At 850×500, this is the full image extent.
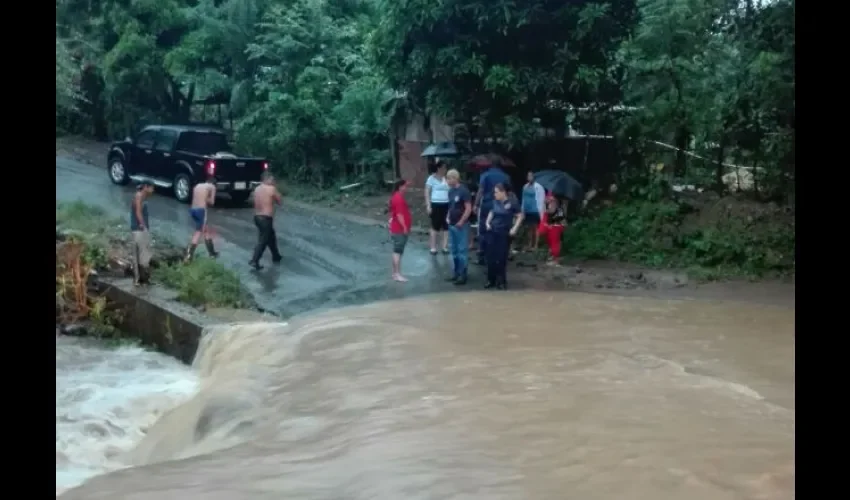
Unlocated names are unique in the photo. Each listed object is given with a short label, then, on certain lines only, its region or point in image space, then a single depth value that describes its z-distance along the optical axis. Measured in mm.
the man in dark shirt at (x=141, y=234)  11992
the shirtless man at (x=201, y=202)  13516
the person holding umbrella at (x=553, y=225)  14328
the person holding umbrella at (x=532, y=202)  14391
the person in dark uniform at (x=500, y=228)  12305
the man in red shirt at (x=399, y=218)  12914
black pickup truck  18734
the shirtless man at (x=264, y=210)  13695
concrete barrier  10922
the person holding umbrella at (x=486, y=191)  13004
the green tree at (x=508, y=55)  15719
